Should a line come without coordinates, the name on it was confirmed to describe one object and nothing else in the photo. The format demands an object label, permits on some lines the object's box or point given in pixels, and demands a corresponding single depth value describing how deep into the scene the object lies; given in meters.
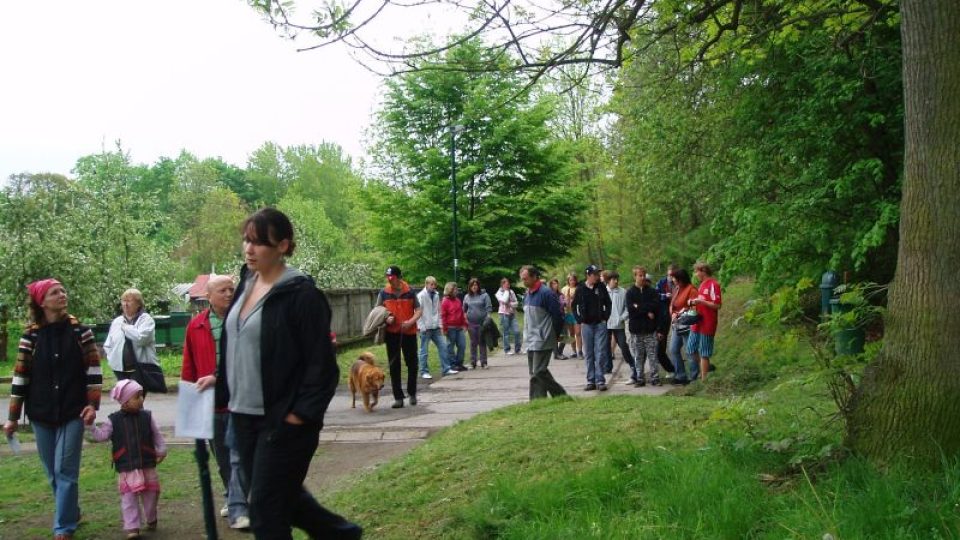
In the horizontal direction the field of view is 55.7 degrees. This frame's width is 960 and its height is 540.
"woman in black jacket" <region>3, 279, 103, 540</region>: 6.50
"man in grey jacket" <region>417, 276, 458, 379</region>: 17.59
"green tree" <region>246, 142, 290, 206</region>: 105.56
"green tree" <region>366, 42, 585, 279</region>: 41.69
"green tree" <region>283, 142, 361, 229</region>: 92.31
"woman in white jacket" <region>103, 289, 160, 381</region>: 8.40
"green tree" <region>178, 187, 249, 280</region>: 83.81
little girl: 6.70
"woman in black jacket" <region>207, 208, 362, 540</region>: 4.27
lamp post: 31.58
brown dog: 13.28
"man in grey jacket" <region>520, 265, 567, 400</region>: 11.22
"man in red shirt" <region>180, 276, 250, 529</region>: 6.84
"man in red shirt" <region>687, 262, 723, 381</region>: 12.60
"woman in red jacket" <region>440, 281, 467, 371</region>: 19.09
